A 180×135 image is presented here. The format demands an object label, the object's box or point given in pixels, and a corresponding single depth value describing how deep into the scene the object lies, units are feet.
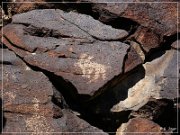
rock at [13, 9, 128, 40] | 20.49
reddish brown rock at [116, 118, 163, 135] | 19.90
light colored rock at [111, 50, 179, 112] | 19.88
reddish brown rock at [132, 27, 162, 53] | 20.85
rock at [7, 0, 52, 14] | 21.65
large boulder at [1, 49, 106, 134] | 19.25
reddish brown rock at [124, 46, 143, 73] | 20.20
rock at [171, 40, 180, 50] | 20.75
